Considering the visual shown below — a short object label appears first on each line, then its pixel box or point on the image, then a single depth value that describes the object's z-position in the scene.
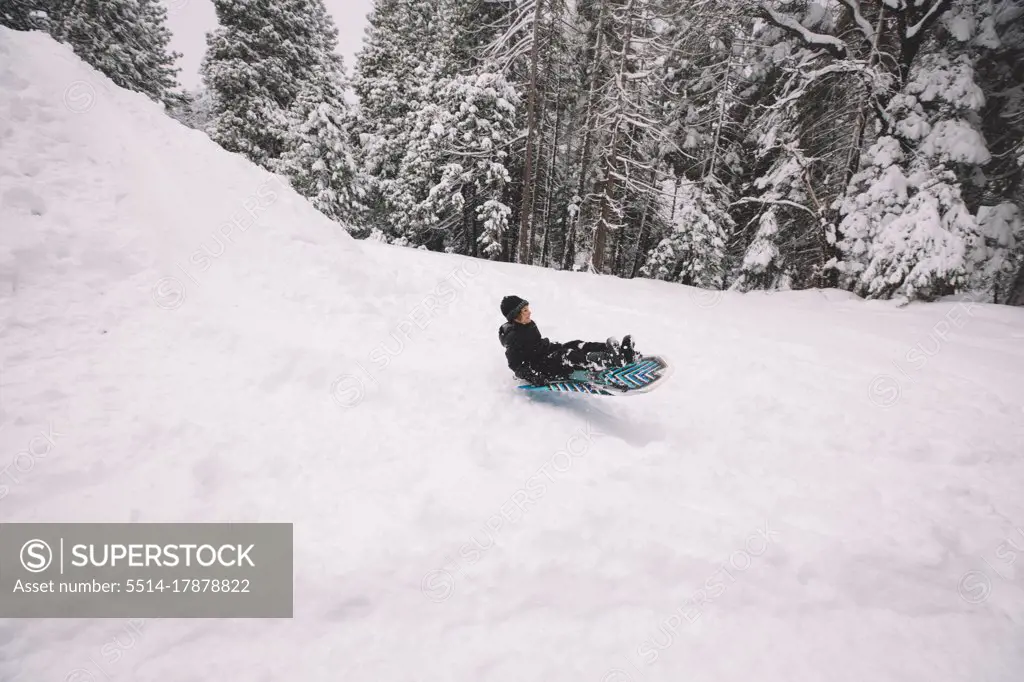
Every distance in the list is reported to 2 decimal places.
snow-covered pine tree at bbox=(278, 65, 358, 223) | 19.00
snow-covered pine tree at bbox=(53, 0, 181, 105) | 18.56
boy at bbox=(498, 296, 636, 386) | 5.35
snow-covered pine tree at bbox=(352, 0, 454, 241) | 23.03
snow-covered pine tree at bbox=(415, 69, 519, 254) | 18.64
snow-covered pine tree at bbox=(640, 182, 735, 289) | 18.61
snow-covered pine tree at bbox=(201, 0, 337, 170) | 19.55
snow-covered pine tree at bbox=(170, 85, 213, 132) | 24.11
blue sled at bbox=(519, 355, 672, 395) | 4.98
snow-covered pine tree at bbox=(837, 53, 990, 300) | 9.72
